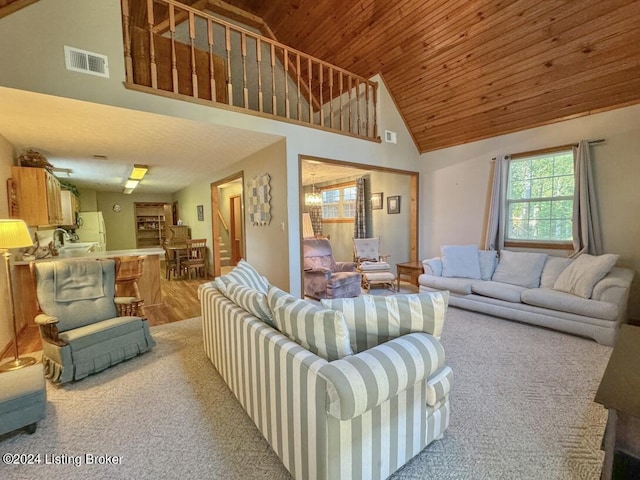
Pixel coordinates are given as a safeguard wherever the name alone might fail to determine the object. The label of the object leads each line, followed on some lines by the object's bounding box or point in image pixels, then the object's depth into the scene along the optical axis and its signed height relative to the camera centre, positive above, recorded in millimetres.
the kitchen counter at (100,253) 3954 -298
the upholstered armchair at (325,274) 4434 -788
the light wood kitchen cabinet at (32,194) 3344 +499
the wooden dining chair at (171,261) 6609 -695
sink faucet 5553 -42
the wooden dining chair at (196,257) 6379 -608
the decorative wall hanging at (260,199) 4270 +444
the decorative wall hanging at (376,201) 6465 +523
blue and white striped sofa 1133 -821
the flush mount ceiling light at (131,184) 6375 +1151
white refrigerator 6974 +140
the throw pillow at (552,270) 3627 -672
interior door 7630 -11
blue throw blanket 2668 -443
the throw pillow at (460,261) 4227 -603
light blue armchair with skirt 2314 -801
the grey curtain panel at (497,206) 4477 +206
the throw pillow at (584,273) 3125 -648
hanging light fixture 7698 +734
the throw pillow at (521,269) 3774 -681
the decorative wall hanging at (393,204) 6105 +406
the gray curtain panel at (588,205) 3695 +140
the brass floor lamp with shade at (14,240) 2334 -26
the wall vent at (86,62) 2426 +1490
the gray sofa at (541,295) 2906 -909
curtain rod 3645 +951
